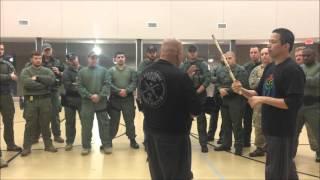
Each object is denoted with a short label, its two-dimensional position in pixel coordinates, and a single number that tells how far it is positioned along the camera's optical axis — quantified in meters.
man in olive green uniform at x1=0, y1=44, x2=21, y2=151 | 6.80
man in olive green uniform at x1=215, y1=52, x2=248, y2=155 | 6.87
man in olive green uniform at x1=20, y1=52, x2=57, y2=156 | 6.81
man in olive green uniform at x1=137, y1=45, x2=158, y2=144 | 7.23
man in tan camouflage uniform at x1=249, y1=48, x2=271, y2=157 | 6.54
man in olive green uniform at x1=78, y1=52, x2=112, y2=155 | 6.97
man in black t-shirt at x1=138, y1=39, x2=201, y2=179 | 3.28
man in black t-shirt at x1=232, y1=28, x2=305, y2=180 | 3.28
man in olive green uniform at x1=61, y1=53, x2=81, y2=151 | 7.34
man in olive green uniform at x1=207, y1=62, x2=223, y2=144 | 7.08
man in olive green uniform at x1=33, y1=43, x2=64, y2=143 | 7.66
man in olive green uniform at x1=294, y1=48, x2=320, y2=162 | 6.13
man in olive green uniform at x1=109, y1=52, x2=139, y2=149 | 7.41
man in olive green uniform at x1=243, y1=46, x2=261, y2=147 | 7.20
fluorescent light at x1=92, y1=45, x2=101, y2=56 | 14.63
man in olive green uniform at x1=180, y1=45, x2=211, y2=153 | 6.87
